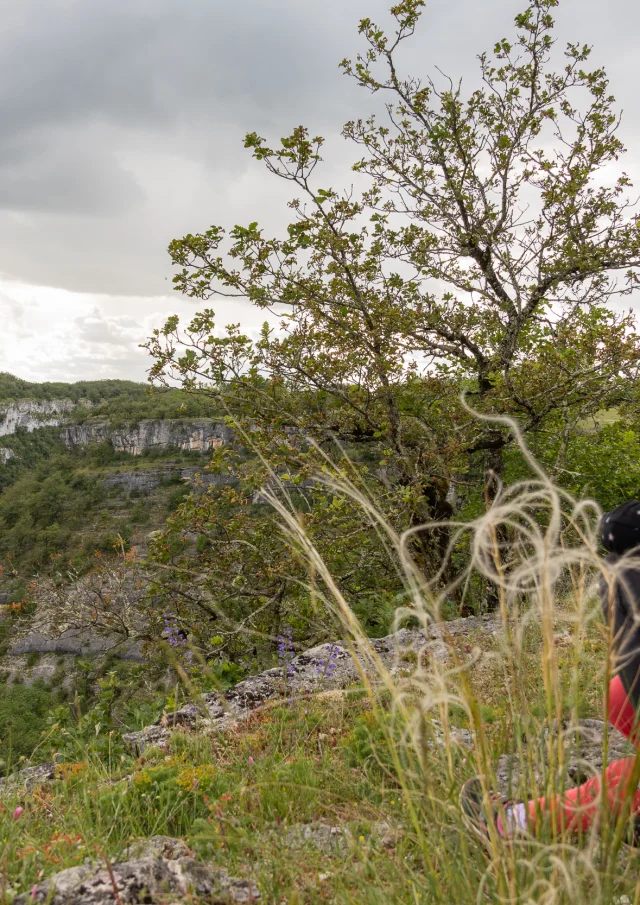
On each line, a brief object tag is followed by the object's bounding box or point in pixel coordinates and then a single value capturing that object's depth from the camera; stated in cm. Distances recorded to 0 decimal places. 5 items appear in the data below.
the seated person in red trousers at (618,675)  171
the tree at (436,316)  718
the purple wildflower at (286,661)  459
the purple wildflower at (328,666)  451
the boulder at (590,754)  244
